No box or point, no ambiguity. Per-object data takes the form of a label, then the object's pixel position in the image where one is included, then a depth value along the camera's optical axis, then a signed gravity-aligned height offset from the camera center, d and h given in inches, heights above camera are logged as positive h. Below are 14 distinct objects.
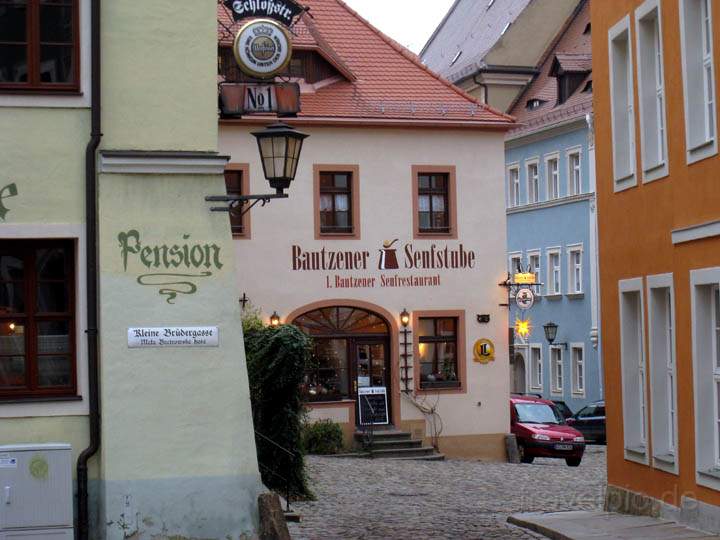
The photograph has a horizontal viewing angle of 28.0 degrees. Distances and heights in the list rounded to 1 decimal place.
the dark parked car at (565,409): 1755.4 -62.3
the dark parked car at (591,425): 1676.9 -76.5
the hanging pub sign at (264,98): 634.8 +119.0
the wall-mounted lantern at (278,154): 551.8 +80.9
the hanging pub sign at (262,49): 687.1 +151.2
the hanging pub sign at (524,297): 1414.9 +61.4
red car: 1283.2 -66.2
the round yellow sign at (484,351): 1325.0 +8.9
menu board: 1289.4 -38.1
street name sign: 514.3 +11.0
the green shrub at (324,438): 1244.3 -64.3
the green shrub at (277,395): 761.6 -15.7
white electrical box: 481.4 -40.9
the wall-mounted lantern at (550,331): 1929.1 +37.8
